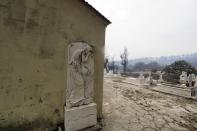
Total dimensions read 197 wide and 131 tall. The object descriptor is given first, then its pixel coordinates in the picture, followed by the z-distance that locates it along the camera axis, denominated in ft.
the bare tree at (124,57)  209.81
